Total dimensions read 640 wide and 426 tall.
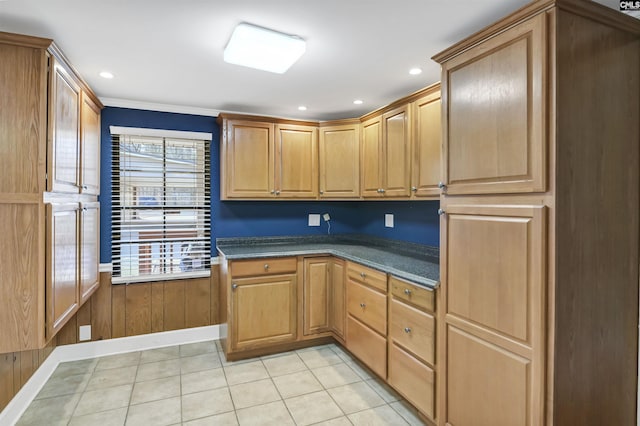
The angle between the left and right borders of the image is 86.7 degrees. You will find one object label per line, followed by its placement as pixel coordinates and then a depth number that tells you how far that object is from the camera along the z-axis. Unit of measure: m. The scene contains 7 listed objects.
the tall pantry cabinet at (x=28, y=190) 1.75
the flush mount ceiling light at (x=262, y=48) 1.85
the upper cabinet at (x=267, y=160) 3.26
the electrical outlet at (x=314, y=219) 3.92
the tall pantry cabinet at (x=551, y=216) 1.35
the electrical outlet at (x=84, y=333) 3.03
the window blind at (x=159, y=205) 3.16
